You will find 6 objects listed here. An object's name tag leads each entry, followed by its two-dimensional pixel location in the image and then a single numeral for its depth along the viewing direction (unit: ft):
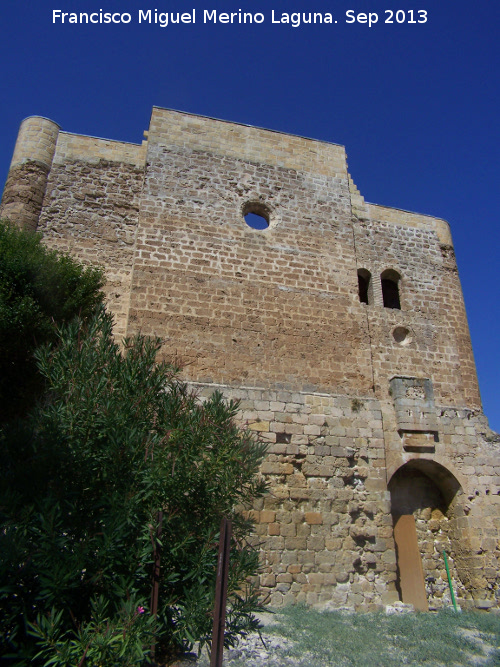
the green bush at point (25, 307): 24.64
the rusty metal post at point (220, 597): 10.93
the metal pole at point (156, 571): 13.52
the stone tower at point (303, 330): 28.40
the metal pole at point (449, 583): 30.90
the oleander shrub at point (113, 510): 13.01
